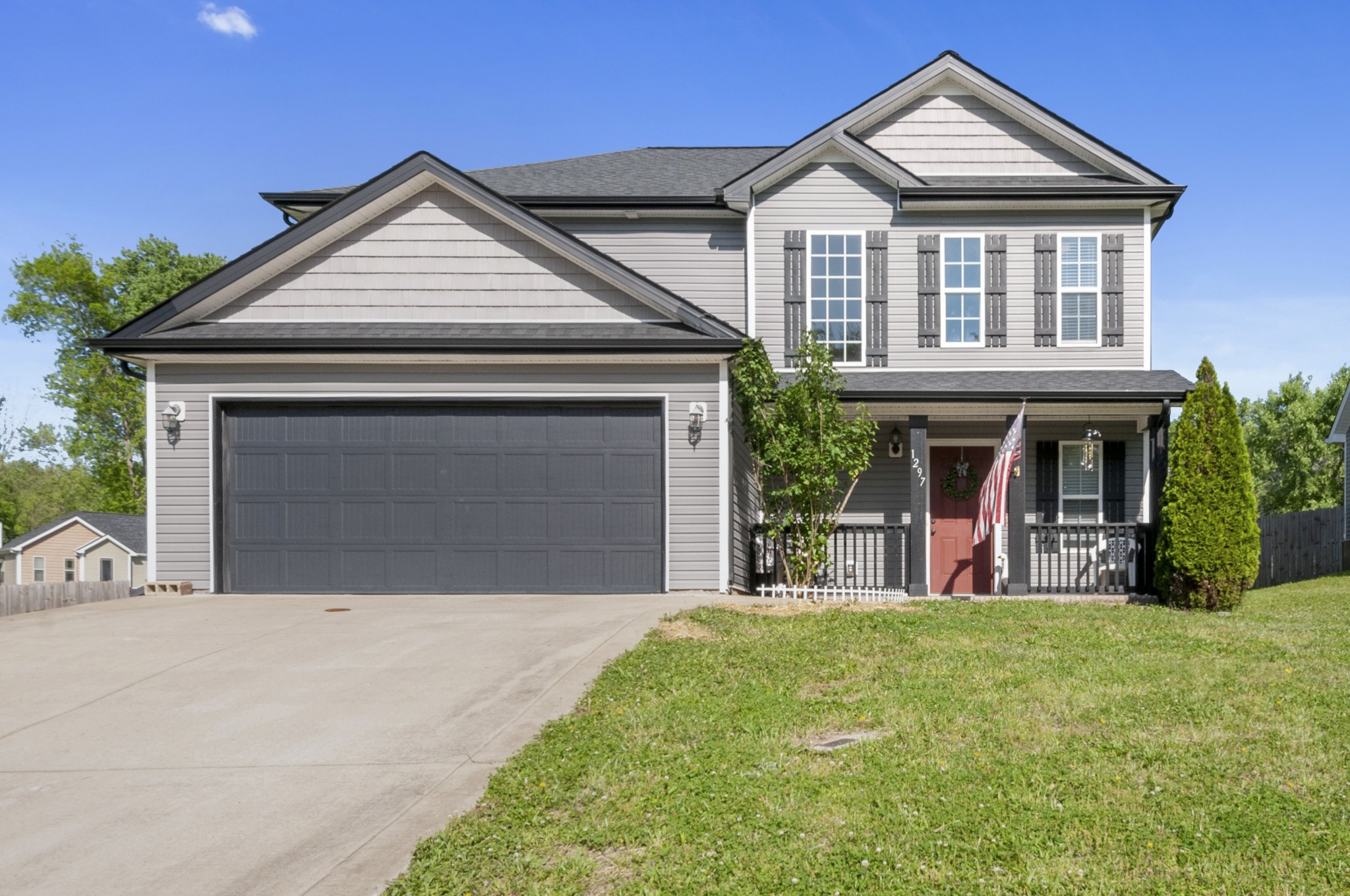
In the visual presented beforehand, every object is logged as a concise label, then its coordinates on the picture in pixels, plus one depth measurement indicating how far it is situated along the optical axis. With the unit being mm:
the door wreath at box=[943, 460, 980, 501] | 13838
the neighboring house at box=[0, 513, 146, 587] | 36219
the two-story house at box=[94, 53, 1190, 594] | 11398
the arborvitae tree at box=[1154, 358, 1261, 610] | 11125
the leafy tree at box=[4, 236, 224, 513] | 42719
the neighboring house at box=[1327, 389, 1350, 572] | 21578
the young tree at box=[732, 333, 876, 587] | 11422
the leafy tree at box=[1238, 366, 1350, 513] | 47562
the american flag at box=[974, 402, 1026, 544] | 11398
